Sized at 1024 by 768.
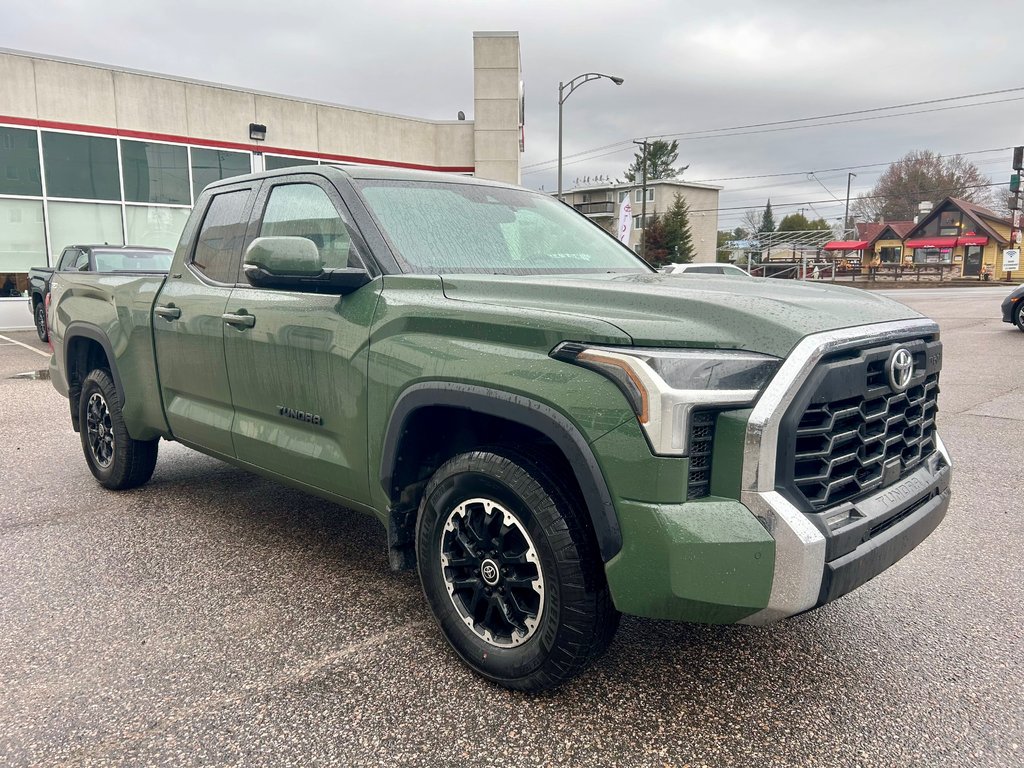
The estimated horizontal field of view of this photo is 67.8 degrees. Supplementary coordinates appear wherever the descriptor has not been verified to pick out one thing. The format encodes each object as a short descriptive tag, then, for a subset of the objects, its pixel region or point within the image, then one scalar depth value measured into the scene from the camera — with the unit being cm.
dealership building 1694
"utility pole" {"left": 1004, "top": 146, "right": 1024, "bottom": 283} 3700
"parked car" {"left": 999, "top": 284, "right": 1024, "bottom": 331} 1524
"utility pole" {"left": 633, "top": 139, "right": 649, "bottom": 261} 5262
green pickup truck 214
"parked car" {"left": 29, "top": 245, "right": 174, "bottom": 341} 1252
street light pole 2333
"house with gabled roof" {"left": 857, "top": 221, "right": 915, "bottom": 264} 7506
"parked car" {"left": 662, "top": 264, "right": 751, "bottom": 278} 2014
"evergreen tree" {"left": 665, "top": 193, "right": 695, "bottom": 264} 5366
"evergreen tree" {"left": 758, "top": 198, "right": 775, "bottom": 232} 10660
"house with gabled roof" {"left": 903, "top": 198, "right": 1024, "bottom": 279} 6356
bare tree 7625
